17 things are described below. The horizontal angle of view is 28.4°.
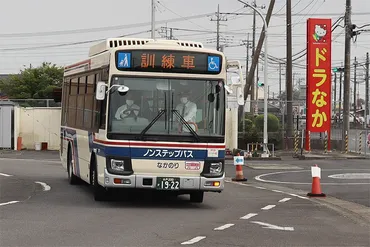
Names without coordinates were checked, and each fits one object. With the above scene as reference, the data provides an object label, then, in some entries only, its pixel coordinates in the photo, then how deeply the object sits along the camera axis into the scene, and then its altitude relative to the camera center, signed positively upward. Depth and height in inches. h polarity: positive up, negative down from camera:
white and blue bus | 578.6 +10.5
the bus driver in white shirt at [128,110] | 583.8 +16.6
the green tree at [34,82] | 2618.8 +174.7
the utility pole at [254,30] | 2816.4 +403.5
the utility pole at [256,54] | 1702.8 +188.4
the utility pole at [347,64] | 1728.6 +174.0
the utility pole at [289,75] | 1777.8 +143.0
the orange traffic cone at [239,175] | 965.2 -56.3
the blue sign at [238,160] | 916.7 -34.4
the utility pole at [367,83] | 3275.6 +241.0
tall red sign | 1612.9 +129.7
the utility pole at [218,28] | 3134.1 +453.5
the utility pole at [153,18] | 1934.7 +303.9
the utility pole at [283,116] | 1834.2 +44.4
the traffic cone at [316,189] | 745.9 -56.4
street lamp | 1489.9 +57.4
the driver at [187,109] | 589.6 +18.6
